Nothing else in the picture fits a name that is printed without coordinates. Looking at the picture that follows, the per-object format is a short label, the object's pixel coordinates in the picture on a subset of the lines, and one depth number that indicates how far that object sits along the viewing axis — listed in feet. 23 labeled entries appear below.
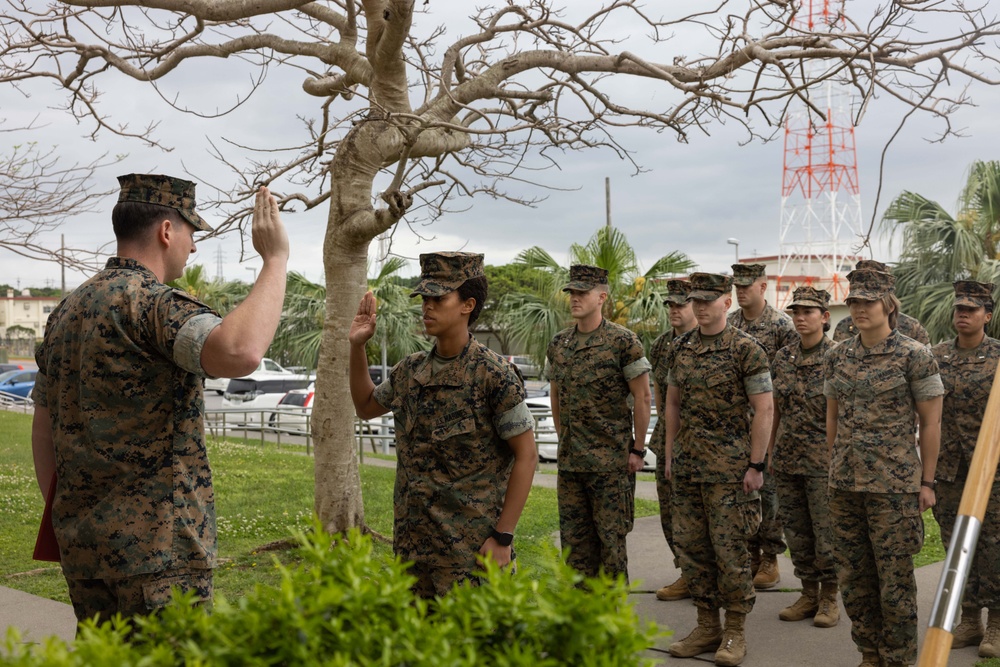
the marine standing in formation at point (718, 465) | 19.11
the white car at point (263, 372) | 118.01
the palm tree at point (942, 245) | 60.54
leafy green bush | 5.98
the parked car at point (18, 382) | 127.13
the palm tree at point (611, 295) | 54.60
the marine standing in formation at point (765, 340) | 24.72
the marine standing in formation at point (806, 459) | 21.85
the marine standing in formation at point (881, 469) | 17.25
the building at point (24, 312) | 333.76
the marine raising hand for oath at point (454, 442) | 13.55
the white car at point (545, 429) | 51.87
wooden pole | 5.56
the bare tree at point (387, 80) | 22.79
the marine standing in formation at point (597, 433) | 21.20
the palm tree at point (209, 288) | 104.87
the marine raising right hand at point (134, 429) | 9.80
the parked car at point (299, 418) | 64.03
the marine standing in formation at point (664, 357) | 24.75
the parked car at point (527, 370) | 163.40
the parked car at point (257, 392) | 90.12
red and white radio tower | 117.81
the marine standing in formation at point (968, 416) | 19.94
